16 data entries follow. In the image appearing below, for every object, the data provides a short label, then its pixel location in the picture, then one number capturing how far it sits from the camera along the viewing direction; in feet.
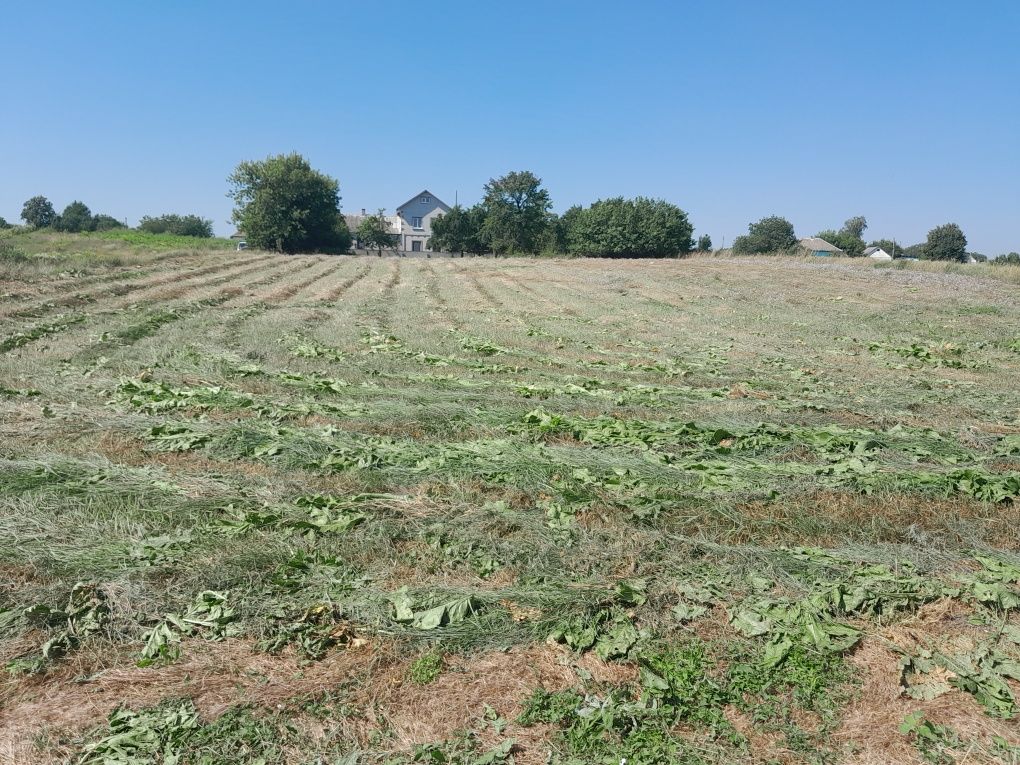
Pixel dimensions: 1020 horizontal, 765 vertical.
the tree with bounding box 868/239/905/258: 303.64
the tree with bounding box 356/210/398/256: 267.72
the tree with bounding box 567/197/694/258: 213.46
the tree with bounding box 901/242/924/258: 272.39
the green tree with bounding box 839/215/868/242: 513.74
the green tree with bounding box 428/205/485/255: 250.37
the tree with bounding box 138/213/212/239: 329.31
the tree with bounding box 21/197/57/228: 299.58
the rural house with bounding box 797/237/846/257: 330.26
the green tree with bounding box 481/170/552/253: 240.73
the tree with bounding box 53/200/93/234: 270.87
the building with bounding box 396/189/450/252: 310.24
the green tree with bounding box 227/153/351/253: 211.20
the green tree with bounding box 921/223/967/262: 247.70
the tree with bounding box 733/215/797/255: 265.34
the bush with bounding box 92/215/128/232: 287.16
